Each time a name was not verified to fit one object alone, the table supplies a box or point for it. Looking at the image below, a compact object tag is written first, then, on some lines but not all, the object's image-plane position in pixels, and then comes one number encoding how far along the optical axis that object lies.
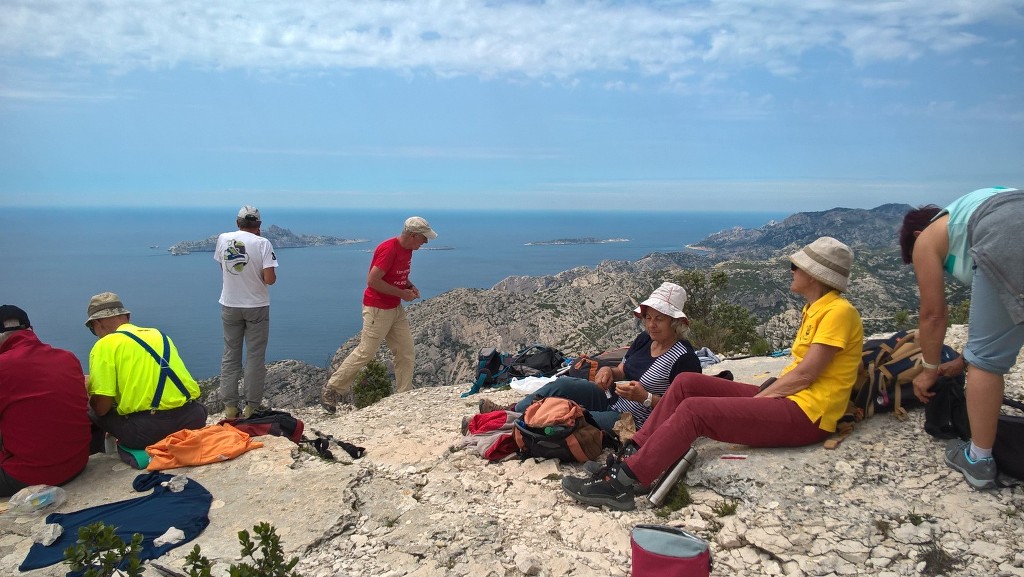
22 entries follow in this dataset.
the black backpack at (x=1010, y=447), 3.53
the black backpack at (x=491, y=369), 8.55
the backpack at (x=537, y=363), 8.50
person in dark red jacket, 4.64
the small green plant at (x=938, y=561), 3.11
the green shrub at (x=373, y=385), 11.03
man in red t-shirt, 7.87
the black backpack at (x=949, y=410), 4.07
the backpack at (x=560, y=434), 4.76
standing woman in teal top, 3.29
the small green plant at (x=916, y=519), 3.45
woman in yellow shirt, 3.95
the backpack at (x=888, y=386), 4.55
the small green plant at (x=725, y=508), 3.76
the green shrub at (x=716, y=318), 11.95
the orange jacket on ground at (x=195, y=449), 5.14
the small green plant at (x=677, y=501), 3.91
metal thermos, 3.97
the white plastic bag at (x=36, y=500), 4.47
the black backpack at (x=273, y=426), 5.77
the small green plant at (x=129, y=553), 2.21
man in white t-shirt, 6.98
